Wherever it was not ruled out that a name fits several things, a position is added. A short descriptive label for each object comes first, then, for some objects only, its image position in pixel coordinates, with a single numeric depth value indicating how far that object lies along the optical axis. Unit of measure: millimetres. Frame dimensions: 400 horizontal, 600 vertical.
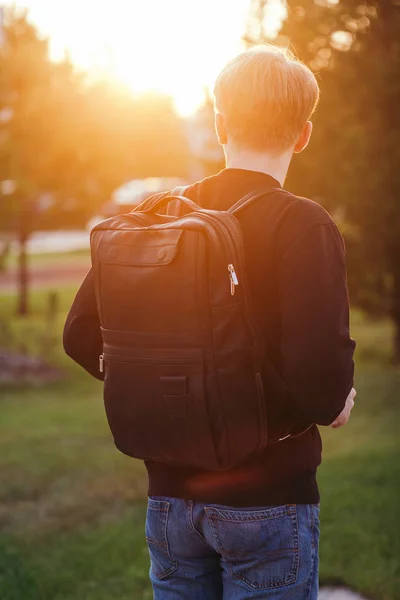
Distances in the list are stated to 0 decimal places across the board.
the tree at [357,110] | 9914
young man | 2452
